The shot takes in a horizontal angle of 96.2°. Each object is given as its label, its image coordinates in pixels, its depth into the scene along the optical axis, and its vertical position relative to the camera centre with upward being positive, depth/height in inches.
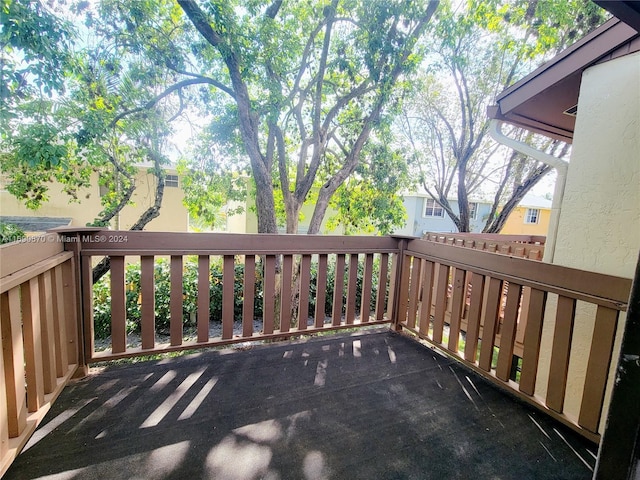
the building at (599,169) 70.1 +14.2
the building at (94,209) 279.0 -14.0
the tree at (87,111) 141.5 +53.5
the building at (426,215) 591.2 -0.8
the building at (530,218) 645.3 +3.3
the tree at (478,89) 203.0 +123.0
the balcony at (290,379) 50.1 -44.4
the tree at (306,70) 159.5 +87.5
